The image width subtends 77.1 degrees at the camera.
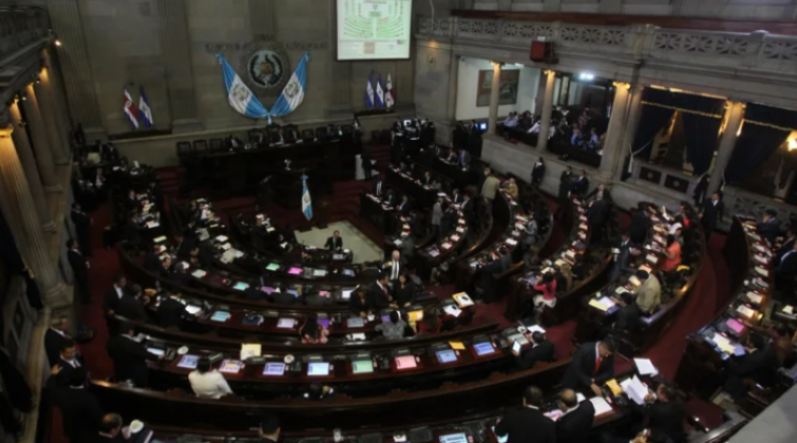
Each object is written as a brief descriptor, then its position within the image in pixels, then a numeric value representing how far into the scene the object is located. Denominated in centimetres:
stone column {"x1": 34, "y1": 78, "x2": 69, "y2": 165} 1340
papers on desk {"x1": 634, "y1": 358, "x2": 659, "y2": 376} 727
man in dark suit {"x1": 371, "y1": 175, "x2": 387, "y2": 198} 1708
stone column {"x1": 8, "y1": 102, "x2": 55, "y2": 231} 1039
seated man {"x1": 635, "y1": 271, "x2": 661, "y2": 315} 917
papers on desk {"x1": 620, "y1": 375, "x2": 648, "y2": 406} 682
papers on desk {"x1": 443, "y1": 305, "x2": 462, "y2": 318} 961
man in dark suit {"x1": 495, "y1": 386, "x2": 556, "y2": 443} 534
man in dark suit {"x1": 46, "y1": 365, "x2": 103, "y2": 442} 579
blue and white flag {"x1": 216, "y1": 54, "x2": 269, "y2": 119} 1970
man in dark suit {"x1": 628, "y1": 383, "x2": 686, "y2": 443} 608
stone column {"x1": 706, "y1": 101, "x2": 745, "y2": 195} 1314
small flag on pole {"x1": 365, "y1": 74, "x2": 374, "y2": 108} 2261
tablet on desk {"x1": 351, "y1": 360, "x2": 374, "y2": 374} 747
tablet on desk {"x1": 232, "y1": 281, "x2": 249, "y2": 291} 1034
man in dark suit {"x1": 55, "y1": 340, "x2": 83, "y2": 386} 622
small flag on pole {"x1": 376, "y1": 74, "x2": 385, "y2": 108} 2284
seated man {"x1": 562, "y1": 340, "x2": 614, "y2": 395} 700
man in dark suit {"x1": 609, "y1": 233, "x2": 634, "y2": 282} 1091
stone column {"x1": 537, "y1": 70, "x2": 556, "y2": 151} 1761
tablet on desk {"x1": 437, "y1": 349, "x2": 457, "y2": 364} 780
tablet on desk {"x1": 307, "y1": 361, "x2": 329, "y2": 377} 737
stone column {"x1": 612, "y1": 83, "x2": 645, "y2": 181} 1506
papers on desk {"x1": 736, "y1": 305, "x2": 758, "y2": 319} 900
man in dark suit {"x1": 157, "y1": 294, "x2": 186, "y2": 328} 856
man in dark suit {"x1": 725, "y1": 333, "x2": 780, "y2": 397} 734
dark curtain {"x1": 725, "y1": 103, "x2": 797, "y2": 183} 1368
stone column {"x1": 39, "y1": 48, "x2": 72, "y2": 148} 1421
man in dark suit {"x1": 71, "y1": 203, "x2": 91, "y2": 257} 1240
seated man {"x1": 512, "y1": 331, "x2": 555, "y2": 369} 766
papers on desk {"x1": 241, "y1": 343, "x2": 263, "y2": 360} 761
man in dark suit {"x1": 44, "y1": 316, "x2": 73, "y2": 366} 713
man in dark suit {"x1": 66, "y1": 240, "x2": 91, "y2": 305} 1041
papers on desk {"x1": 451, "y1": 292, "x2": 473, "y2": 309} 981
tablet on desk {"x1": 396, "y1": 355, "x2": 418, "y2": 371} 760
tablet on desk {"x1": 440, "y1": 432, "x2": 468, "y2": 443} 616
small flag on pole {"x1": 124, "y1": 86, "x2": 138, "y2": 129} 1791
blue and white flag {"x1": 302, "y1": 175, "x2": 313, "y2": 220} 1513
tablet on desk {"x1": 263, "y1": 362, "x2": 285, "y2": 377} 735
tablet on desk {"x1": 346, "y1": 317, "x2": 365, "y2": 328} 893
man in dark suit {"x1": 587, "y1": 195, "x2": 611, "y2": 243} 1309
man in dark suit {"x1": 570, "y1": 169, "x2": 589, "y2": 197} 1580
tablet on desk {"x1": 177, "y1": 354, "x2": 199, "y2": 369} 745
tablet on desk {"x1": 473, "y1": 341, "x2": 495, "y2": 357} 806
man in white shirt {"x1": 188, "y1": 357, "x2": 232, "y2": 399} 657
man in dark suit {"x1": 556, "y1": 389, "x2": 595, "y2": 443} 579
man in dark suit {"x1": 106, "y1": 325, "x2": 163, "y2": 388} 696
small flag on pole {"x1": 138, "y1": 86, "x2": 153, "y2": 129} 1816
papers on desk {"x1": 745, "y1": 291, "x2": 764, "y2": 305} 939
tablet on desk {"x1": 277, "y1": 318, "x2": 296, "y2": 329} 889
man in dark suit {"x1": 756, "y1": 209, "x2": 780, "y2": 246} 1196
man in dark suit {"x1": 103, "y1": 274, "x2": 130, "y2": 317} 864
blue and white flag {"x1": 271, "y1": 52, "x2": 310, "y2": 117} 2105
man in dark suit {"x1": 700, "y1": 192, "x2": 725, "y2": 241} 1289
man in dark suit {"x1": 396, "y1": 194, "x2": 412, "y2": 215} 1602
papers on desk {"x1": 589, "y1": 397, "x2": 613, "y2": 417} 668
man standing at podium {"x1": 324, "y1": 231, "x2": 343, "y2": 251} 1404
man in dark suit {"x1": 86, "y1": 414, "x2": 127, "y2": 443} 525
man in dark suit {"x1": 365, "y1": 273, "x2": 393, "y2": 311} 942
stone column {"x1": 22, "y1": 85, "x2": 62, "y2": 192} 1204
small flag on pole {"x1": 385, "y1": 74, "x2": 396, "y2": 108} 2309
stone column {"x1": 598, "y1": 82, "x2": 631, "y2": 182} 1552
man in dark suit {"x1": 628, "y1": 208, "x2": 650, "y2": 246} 1266
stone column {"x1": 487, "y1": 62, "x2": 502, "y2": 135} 1973
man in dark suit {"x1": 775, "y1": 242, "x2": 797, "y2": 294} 1043
